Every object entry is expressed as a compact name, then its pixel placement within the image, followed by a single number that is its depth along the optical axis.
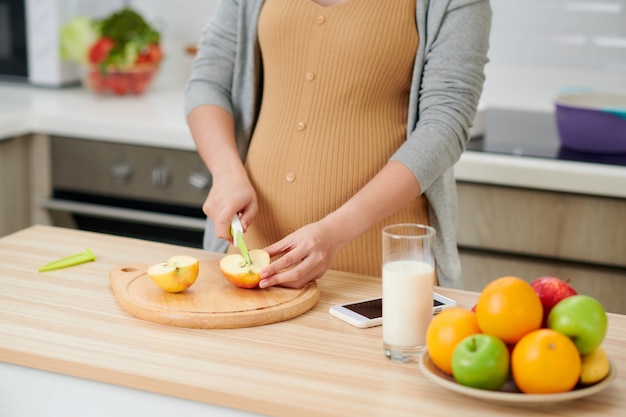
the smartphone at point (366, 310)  1.57
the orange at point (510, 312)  1.32
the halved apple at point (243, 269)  1.63
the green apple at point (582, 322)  1.31
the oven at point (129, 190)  2.80
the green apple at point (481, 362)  1.30
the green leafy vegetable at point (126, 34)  3.24
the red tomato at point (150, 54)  3.26
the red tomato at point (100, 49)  3.21
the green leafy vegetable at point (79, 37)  3.27
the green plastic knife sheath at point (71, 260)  1.76
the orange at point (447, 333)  1.34
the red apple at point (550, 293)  1.37
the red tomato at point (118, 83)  3.24
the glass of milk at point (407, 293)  1.43
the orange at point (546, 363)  1.28
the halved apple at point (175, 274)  1.61
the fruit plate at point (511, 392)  1.29
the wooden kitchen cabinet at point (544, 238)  2.37
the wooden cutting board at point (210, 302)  1.54
